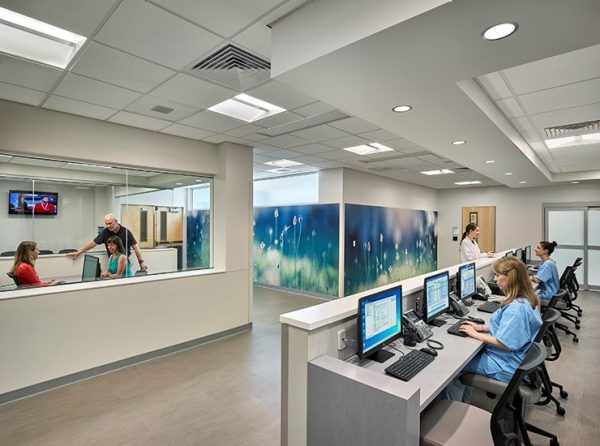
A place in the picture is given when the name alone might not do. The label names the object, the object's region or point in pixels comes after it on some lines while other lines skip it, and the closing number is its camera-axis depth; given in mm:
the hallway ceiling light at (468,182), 8664
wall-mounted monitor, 3370
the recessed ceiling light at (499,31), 1513
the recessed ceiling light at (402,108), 2551
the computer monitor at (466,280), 3547
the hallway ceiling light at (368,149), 4949
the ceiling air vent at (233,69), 2289
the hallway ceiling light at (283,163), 6152
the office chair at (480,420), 1571
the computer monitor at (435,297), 2708
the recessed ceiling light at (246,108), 3248
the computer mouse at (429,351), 2148
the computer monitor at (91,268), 3717
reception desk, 1471
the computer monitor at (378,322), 1922
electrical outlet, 1961
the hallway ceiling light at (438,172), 6938
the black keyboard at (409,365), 1853
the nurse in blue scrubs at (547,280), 4500
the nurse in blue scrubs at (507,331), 2109
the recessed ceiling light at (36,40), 1979
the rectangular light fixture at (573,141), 4371
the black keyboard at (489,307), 3357
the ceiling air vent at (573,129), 3810
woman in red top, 3238
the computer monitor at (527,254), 6406
